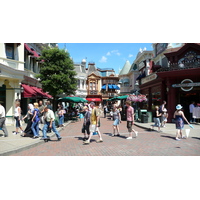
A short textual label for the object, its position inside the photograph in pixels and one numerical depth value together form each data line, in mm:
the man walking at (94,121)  7301
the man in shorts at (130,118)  8180
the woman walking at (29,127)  8352
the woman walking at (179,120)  7781
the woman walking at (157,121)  9958
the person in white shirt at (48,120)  7595
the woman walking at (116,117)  8855
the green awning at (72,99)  17066
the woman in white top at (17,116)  9055
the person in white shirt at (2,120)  7988
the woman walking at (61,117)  11992
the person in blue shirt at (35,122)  8068
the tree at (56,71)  15848
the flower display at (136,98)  16931
